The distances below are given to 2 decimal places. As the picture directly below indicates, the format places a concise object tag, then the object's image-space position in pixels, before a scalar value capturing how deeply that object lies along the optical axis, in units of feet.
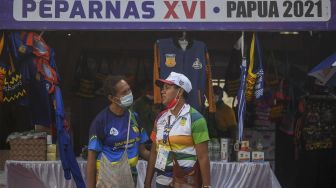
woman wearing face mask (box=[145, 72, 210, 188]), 16.03
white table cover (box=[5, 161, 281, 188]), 24.38
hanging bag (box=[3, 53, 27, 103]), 22.90
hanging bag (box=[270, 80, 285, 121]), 29.17
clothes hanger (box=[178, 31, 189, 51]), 23.79
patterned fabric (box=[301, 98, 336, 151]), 27.99
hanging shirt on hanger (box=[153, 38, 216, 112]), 23.56
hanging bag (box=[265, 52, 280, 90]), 29.48
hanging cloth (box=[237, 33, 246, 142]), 23.16
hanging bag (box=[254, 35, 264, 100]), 23.15
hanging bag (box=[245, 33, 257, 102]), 23.11
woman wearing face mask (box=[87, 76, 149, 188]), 16.10
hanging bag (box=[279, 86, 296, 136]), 29.58
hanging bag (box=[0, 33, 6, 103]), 22.40
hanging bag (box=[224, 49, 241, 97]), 27.05
